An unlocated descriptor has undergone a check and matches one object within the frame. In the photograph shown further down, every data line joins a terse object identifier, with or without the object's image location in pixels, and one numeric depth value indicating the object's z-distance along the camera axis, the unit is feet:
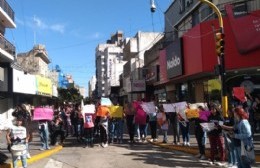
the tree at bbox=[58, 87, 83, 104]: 159.70
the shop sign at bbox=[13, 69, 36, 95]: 75.69
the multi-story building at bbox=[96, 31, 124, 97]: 201.76
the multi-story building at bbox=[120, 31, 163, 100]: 114.84
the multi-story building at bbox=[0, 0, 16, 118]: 69.66
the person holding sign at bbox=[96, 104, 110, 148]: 34.69
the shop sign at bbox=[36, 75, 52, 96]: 92.27
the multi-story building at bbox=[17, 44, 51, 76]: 128.94
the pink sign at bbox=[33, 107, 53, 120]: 33.29
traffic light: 30.46
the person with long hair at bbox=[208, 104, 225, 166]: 25.42
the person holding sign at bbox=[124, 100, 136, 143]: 37.47
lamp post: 30.15
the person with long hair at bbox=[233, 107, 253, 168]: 18.96
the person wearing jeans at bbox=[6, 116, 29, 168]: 22.79
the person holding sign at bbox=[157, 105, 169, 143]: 35.86
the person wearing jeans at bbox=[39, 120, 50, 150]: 33.37
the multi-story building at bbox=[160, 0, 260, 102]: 47.03
